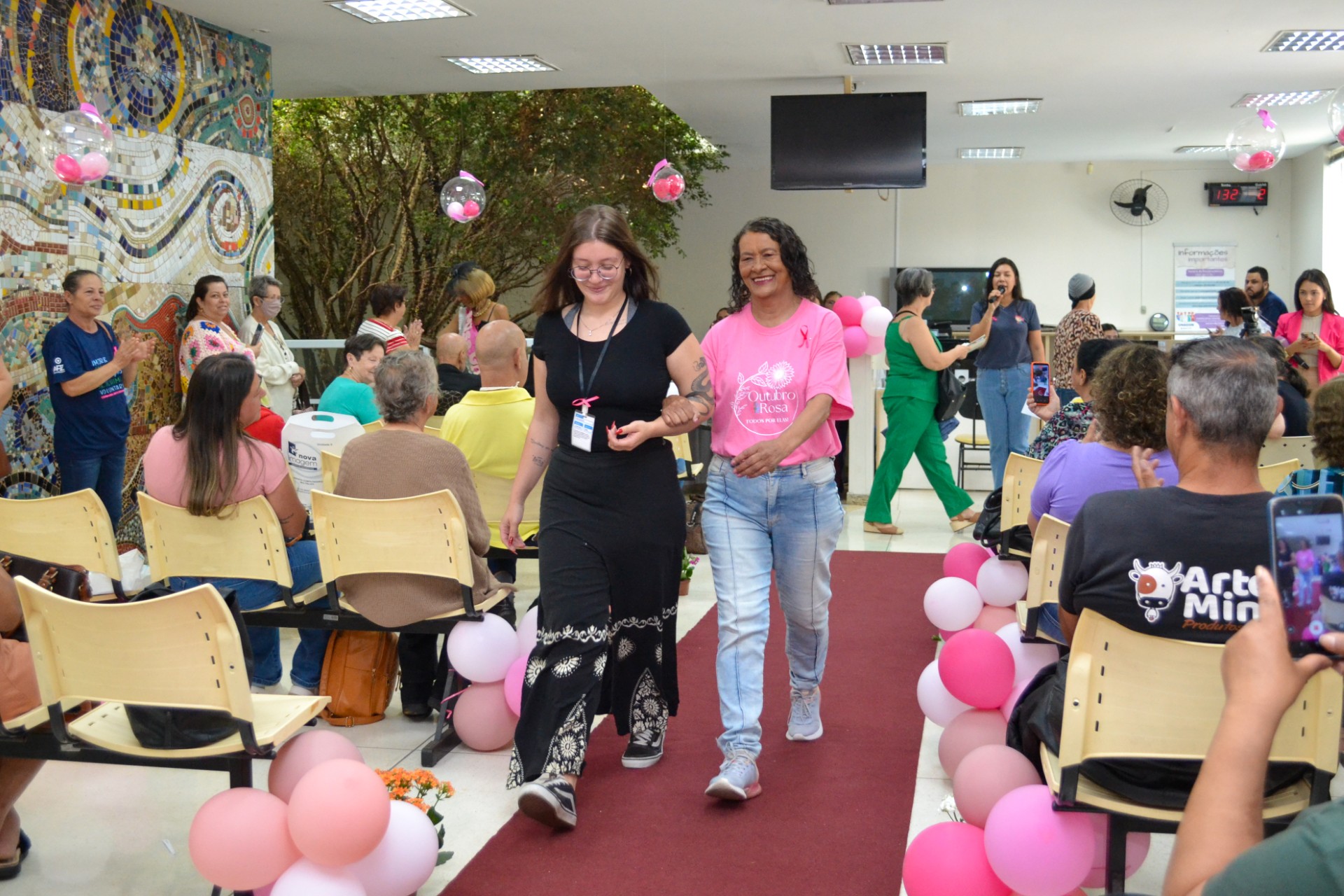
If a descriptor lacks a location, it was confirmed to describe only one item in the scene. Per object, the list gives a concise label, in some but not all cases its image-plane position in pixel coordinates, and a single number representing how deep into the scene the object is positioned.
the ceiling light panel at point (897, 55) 8.43
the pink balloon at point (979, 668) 3.01
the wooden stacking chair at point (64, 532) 3.54
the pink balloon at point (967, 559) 4.38
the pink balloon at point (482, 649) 3.39
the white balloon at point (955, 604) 3.96
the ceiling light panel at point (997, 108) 10.56
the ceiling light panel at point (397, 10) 7.21
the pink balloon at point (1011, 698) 3.01
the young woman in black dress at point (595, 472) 2.94
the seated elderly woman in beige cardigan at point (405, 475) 3.49
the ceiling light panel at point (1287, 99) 10.09
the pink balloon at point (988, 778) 2.33
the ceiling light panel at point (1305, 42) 7.98
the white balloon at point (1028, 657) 3.09
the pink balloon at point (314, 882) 2.16
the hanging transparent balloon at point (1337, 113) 5.34
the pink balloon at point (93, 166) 5.70
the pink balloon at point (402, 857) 2.31
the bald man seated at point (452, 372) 5.89
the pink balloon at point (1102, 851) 2.09
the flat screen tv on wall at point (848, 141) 9.25
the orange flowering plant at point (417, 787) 2.59
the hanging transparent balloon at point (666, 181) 8.48
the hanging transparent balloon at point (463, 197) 8.28
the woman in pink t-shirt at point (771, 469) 3.07
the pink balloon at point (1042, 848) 2.05
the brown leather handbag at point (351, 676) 3.75
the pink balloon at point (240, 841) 2.17
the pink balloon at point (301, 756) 2.38
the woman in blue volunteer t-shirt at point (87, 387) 5.89
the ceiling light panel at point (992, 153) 13.54
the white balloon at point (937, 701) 3.22
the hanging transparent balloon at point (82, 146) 5.68
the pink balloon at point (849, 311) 6.75
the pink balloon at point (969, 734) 3.03
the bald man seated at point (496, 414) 4.17
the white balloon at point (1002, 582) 3.90
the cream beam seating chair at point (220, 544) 3.46
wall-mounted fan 14.47
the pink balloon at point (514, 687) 3.39
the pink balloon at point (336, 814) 2.13
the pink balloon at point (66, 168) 5.68
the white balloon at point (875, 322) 6.79
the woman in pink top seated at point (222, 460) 3.45
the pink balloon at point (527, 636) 3.51
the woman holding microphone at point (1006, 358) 7.14
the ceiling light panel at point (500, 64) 8.96
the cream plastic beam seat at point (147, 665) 2.21
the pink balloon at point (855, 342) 6.70
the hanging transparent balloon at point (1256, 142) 7.08
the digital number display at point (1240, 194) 14.16
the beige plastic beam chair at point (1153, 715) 1.88
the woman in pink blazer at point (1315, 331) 6.93
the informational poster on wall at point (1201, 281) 14.46
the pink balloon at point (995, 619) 3.95
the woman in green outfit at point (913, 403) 6.78
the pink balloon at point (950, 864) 2.18
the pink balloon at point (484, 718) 3.43
